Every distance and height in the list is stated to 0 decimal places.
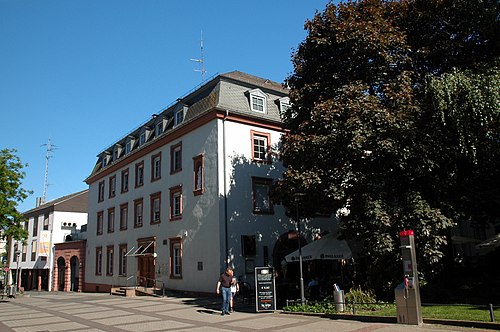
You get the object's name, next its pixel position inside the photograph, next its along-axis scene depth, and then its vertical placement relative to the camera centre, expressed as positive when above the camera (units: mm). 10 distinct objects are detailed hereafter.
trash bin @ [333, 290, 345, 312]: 15188 -1533
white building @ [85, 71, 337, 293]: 24297 +3952
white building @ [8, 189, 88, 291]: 49000 +3360
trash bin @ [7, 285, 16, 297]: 34181 -2010
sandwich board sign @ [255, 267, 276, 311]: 16891 -1240
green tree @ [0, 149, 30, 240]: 32094 +4778
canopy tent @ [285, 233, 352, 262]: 19219 +180
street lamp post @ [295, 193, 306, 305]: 16719 -91
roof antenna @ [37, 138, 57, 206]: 64588 +8871
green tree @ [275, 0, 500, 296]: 15406 +4509
